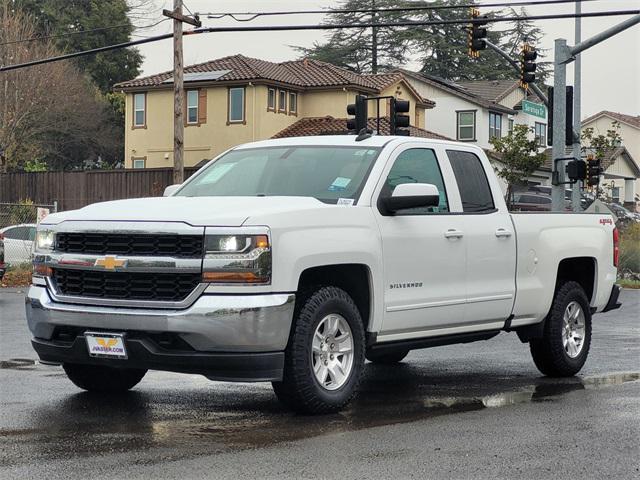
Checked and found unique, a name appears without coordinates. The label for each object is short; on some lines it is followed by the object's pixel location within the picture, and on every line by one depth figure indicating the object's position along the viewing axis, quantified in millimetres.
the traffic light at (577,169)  27625
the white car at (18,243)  29719
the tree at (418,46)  76188
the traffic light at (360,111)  23695
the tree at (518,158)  48875
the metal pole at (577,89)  30484
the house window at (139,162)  56906
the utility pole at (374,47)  76438
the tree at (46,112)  58438
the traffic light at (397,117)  25109
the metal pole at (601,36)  25719
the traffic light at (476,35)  30781
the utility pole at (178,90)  31484
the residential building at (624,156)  74750
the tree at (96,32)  78188
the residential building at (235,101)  53125
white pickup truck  7871
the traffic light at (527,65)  31062
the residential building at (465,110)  65062
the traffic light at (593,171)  28758
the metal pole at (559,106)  27141
